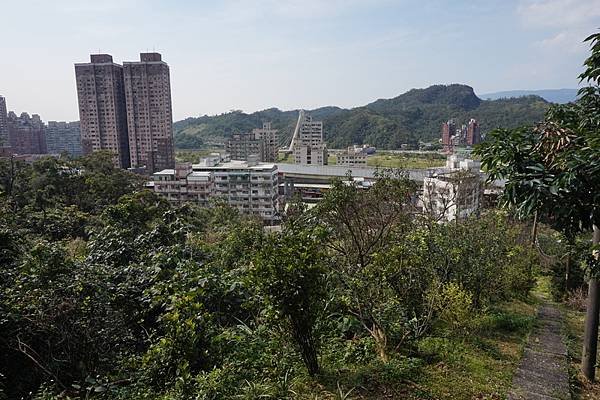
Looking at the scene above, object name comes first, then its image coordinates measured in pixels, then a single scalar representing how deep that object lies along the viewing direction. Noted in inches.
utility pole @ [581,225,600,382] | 164.9
